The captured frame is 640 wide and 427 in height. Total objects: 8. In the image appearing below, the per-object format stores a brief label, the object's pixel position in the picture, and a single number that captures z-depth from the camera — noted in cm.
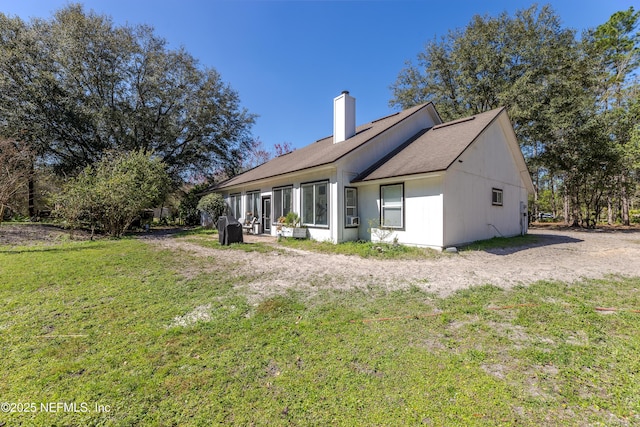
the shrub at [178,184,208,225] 2256
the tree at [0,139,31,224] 1084
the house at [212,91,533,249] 944
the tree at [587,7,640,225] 1997
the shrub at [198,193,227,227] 1677
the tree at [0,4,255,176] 1678
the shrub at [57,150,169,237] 1166
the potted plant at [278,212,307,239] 1200
